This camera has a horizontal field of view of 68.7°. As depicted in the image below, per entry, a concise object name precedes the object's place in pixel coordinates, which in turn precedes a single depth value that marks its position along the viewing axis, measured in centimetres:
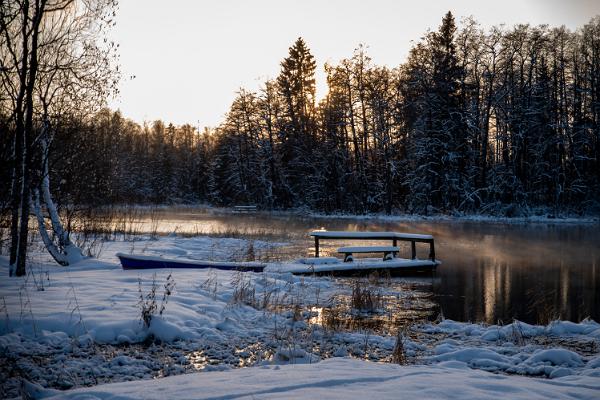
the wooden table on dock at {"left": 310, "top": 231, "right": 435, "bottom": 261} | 1409
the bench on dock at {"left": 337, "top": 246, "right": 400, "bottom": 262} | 1309
